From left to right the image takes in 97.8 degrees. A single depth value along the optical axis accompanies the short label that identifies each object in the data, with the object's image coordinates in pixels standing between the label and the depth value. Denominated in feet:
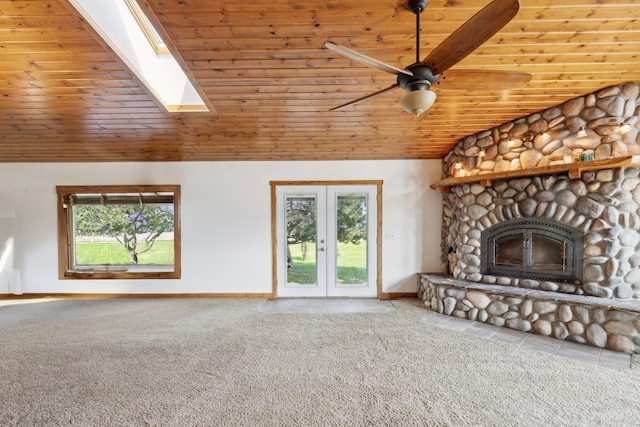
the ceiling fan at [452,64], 4.53
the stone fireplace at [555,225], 9.78
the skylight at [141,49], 7.61
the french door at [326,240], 15.90
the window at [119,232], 16.17
